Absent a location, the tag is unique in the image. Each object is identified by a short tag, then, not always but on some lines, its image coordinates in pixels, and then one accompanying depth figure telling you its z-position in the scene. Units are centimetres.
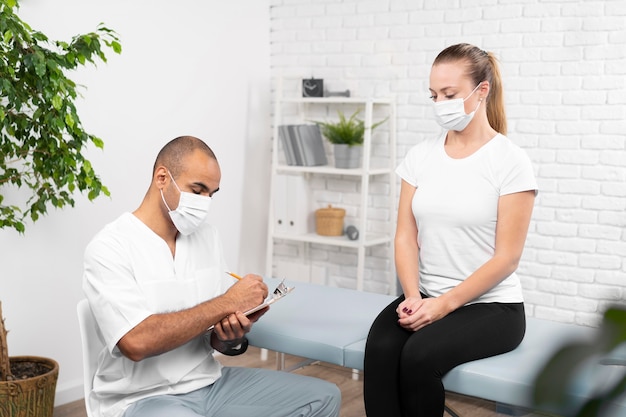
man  169
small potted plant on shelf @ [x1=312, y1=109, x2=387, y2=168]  362
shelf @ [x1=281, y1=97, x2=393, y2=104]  354
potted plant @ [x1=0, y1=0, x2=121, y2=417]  225
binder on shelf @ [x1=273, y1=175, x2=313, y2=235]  380
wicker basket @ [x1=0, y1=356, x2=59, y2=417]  244
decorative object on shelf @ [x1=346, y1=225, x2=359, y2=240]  371
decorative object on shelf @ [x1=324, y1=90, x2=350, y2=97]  371
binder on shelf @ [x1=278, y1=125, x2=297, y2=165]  376
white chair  177
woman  184
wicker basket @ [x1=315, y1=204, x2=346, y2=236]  375
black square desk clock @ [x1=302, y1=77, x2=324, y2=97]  374
